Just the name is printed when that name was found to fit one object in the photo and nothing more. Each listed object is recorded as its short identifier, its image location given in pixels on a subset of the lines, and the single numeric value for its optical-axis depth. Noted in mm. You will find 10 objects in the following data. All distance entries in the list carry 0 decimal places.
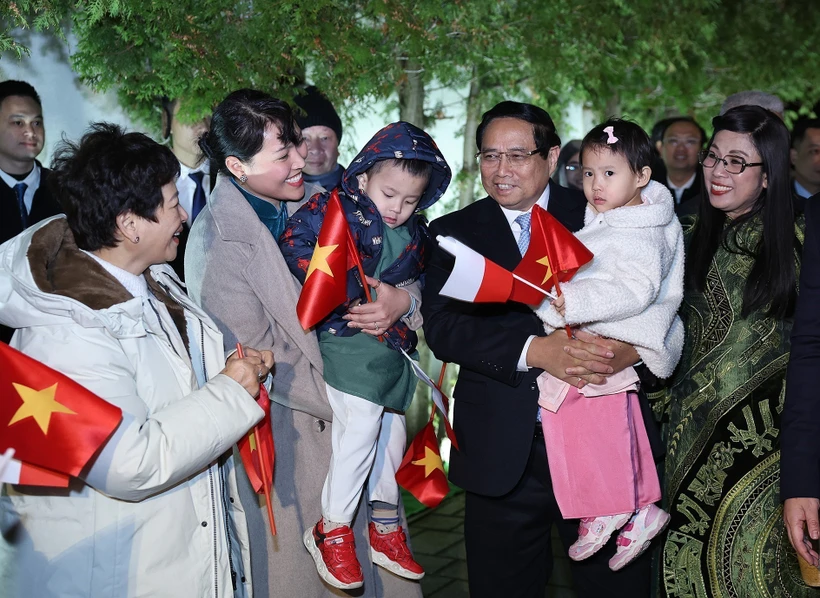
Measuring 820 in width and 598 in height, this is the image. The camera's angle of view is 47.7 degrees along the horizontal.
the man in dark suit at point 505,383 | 2920
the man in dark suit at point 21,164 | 3980
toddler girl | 2758
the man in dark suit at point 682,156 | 6320
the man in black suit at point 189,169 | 4594
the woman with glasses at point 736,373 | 2973
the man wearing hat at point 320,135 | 4492
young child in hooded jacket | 2850
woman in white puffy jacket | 2160
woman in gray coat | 2785
